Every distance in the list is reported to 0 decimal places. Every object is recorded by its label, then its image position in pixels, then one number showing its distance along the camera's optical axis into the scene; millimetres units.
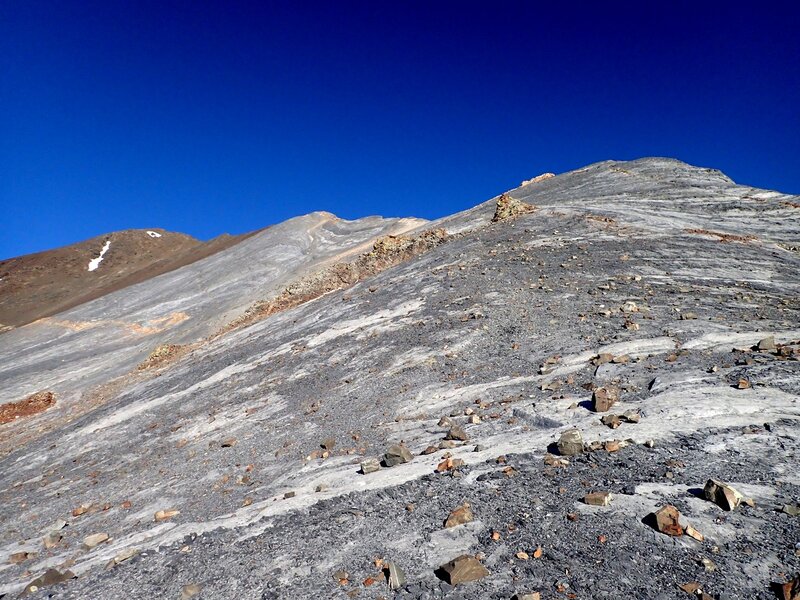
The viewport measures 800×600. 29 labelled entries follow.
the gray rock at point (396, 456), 7125
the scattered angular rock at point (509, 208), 19953
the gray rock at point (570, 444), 6242
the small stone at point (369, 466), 7117
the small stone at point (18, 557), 7410
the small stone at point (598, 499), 5137
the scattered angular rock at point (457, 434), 7473
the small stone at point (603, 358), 8805
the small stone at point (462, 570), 4512
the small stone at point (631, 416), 6711
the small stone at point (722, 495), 4742
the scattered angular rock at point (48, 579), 6087
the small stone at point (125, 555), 6293
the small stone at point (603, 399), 7246
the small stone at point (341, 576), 4967
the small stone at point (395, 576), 4664
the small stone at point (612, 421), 6715
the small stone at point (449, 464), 6582
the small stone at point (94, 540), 7215
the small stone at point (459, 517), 5398
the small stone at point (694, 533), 4460
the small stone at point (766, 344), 8148
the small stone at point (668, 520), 4547
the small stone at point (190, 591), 5259
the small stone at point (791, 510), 4546
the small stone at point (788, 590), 3639
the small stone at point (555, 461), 6066
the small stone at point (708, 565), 4094
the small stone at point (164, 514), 7484
